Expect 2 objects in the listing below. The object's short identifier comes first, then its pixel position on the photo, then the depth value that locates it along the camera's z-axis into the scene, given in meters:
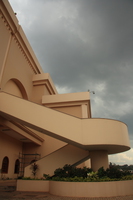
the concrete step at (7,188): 8.69
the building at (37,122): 9.08
